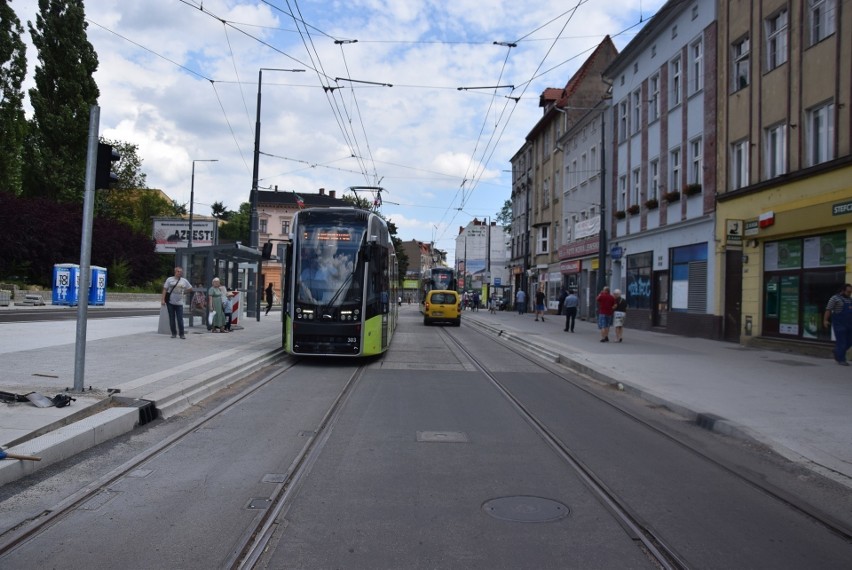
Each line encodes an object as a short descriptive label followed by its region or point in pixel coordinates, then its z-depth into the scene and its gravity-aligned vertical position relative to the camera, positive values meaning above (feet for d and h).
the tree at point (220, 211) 389.97 +49.52
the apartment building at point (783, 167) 50.83 +12.41
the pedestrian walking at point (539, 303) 108.27 +0.18
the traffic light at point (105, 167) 27.55 +5.08
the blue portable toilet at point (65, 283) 115.55 +1.08
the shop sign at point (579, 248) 110.27 +10.17
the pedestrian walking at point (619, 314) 66.13 -0.72
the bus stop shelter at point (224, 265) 63.62 +3.11
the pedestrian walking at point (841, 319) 44.62 -0.34
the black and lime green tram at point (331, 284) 44.88 +0.90
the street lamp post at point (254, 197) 70.13 +10.39
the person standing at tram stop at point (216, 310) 63.41 -1.52
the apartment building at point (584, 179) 110.93 +22.99
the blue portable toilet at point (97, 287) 118.55 +0.61
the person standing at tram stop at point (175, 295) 52.95 -0.18
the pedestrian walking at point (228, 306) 65.26 -1.15
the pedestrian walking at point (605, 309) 66.39 -0.28
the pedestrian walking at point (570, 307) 79.71 -0.22
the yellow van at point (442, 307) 103.40 -0.92
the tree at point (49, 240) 129.08 +10.57
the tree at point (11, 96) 134.82 +40.47
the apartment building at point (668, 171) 72.84 +17.30
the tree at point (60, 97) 153.89 +45.04
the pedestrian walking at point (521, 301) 143.74 +0.55
